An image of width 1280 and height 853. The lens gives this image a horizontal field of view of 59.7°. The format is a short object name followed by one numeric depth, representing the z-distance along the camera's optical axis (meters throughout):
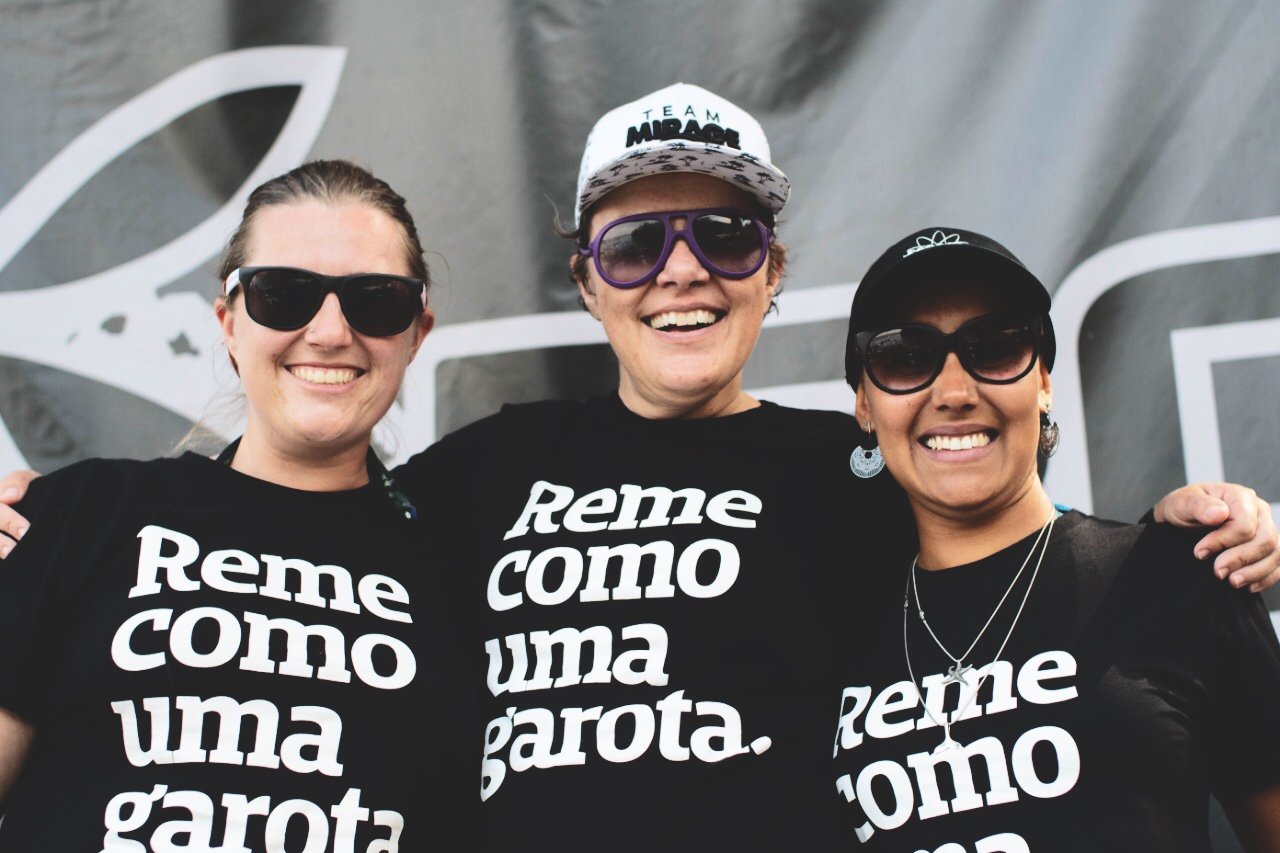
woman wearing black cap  1.31
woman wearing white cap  1.46
